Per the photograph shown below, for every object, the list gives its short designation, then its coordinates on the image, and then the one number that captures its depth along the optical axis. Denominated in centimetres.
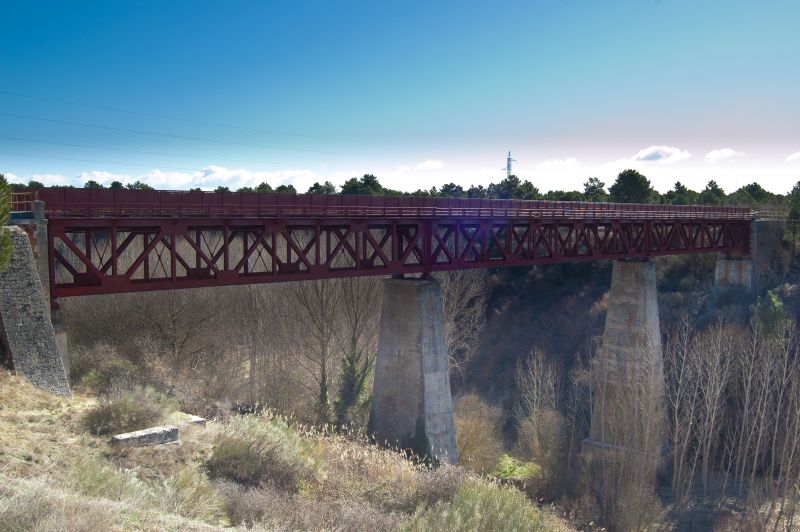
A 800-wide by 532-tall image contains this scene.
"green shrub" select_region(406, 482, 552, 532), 1281
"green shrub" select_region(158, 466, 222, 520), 1213
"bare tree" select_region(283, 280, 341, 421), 3809
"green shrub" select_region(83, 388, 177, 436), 1519
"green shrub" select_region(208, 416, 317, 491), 1529
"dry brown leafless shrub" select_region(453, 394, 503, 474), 2991
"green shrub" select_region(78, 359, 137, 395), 2002
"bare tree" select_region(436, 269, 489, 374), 4581
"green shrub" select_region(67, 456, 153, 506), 1141
